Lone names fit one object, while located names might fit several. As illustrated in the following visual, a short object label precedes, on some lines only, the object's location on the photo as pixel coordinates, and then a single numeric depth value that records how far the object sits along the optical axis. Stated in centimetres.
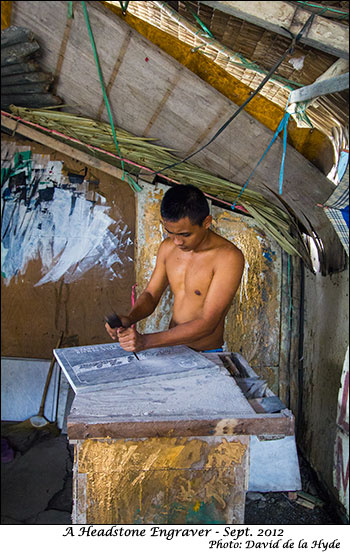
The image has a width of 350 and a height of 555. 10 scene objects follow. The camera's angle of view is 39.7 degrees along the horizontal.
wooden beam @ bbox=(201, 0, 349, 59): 158
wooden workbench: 160
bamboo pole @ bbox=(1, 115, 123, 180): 362
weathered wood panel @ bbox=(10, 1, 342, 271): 264
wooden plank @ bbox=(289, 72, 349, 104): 157
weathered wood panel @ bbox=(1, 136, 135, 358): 397
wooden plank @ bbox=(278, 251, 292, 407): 389
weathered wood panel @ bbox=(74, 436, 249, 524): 170
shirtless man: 260
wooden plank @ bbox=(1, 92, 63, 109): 321
